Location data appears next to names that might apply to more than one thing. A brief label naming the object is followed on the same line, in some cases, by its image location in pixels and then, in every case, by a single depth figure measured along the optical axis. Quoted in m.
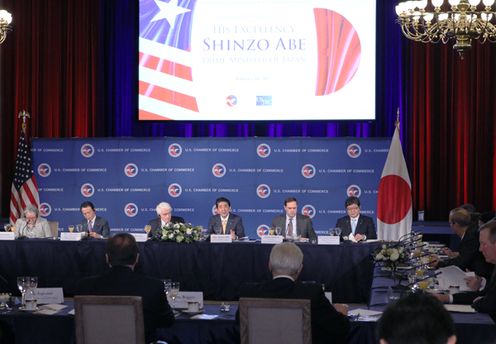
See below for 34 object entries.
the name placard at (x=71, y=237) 8.58
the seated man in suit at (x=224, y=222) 9.49
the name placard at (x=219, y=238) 8.33
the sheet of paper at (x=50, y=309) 4.88
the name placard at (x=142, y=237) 8.45
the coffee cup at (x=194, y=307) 4.89
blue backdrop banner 11.30
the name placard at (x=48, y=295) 5.15
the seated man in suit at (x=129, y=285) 4.40
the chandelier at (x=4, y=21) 9.59
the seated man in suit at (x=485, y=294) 4.53
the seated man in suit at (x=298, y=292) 4.20
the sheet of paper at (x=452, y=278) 5.46
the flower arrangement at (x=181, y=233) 8.34
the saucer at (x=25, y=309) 4.93
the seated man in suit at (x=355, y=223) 9.14
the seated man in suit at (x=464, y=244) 6.99
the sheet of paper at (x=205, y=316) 4.70
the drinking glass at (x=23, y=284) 5.01
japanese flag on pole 8.79
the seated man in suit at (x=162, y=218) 9.38
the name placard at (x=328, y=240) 8.21
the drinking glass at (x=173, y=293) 5.01
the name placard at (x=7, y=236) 8.60
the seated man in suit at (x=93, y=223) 9.47
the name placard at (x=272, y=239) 8.30
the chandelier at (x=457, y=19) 7.59
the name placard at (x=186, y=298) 4.90
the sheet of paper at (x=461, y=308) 4.67
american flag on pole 11.02
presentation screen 11.88
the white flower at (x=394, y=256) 5.97
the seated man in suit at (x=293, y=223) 9.28
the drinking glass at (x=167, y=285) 5.04
